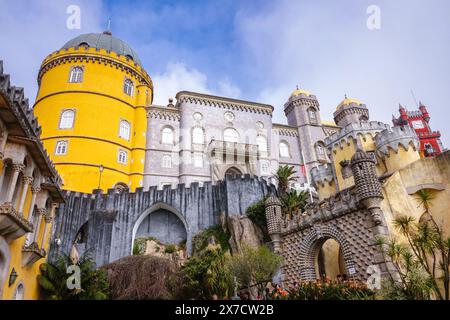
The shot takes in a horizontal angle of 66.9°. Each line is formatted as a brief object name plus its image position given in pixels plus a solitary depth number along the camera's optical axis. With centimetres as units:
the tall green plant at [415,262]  1071
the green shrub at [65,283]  1466
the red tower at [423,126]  5243
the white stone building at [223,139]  3097
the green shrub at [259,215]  2075
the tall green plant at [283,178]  2412
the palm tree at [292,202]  2044
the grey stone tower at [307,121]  3584
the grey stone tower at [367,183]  1355
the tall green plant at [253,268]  1486
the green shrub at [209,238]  2052
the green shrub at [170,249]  2123
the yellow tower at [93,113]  2742
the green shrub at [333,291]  1144
